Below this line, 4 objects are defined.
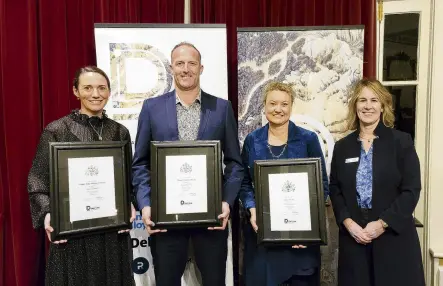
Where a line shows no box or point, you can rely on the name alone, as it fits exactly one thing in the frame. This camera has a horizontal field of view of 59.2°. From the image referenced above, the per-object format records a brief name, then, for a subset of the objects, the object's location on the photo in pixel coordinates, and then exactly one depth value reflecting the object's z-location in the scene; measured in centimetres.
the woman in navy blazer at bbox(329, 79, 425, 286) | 183
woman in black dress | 171
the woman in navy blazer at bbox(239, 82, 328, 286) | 184
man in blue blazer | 183
